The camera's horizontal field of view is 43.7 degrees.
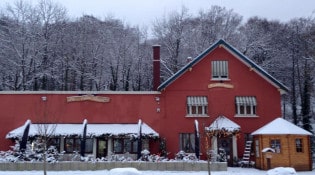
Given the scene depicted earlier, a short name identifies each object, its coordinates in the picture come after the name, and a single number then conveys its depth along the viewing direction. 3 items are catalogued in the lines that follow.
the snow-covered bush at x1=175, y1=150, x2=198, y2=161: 25.19
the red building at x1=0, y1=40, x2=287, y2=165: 29.36
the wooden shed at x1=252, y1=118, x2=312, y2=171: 25.41
